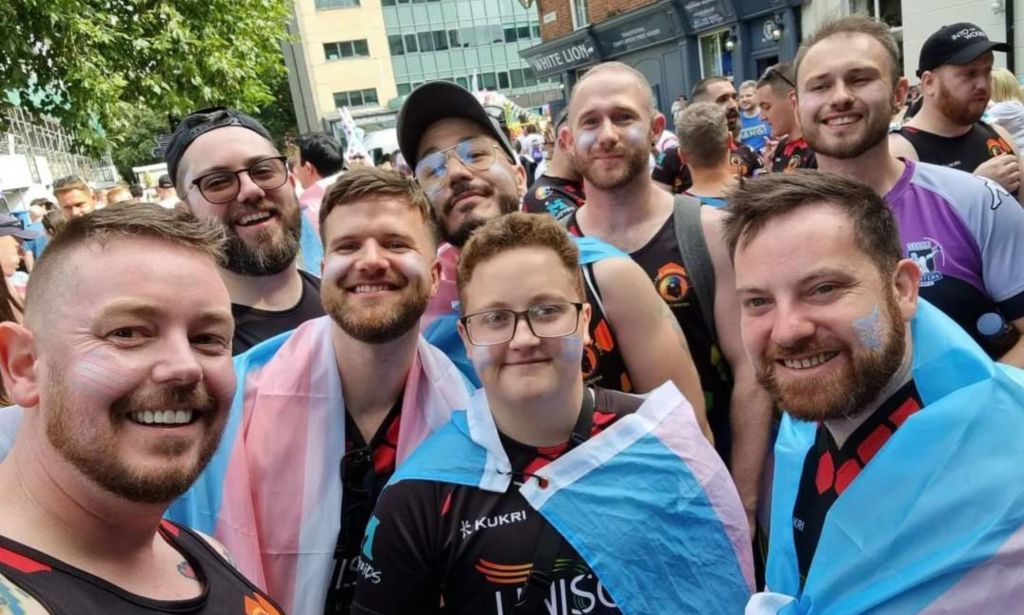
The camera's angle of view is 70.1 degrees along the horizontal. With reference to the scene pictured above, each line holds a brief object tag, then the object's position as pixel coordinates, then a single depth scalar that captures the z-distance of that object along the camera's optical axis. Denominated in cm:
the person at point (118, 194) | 995
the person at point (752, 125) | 783
